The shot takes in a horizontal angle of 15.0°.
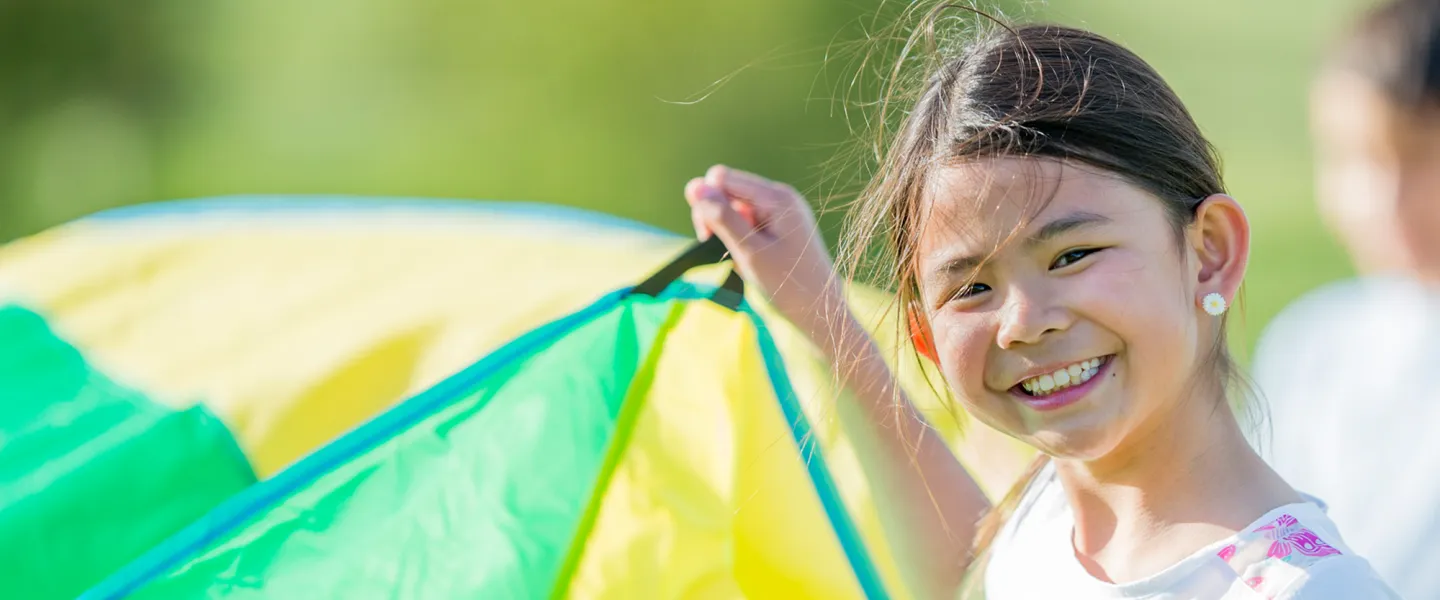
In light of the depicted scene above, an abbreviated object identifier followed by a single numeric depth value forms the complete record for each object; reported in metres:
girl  2.70
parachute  2.84
